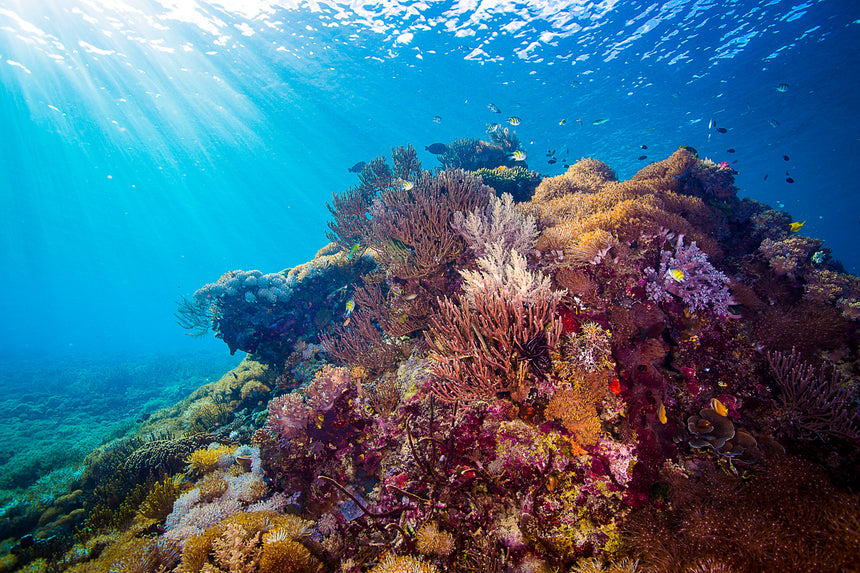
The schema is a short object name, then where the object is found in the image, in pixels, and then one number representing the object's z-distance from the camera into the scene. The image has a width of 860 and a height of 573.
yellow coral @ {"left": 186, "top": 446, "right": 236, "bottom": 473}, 5.32
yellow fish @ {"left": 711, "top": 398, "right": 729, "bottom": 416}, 2.89
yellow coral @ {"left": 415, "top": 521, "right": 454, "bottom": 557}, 2.79
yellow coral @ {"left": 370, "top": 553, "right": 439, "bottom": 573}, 2.59
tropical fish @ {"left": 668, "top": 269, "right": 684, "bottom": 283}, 3.35
